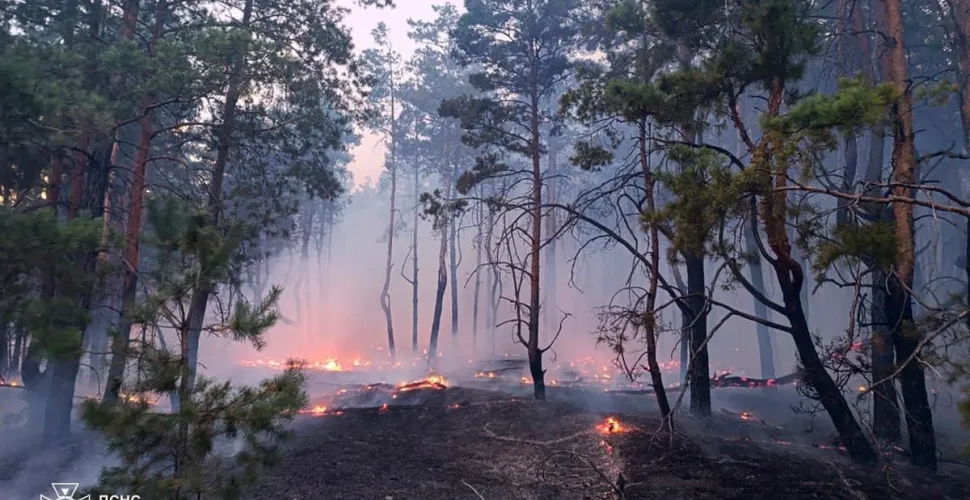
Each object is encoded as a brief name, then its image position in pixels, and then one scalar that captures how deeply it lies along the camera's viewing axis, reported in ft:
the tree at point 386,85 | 104.58
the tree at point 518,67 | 49.60
